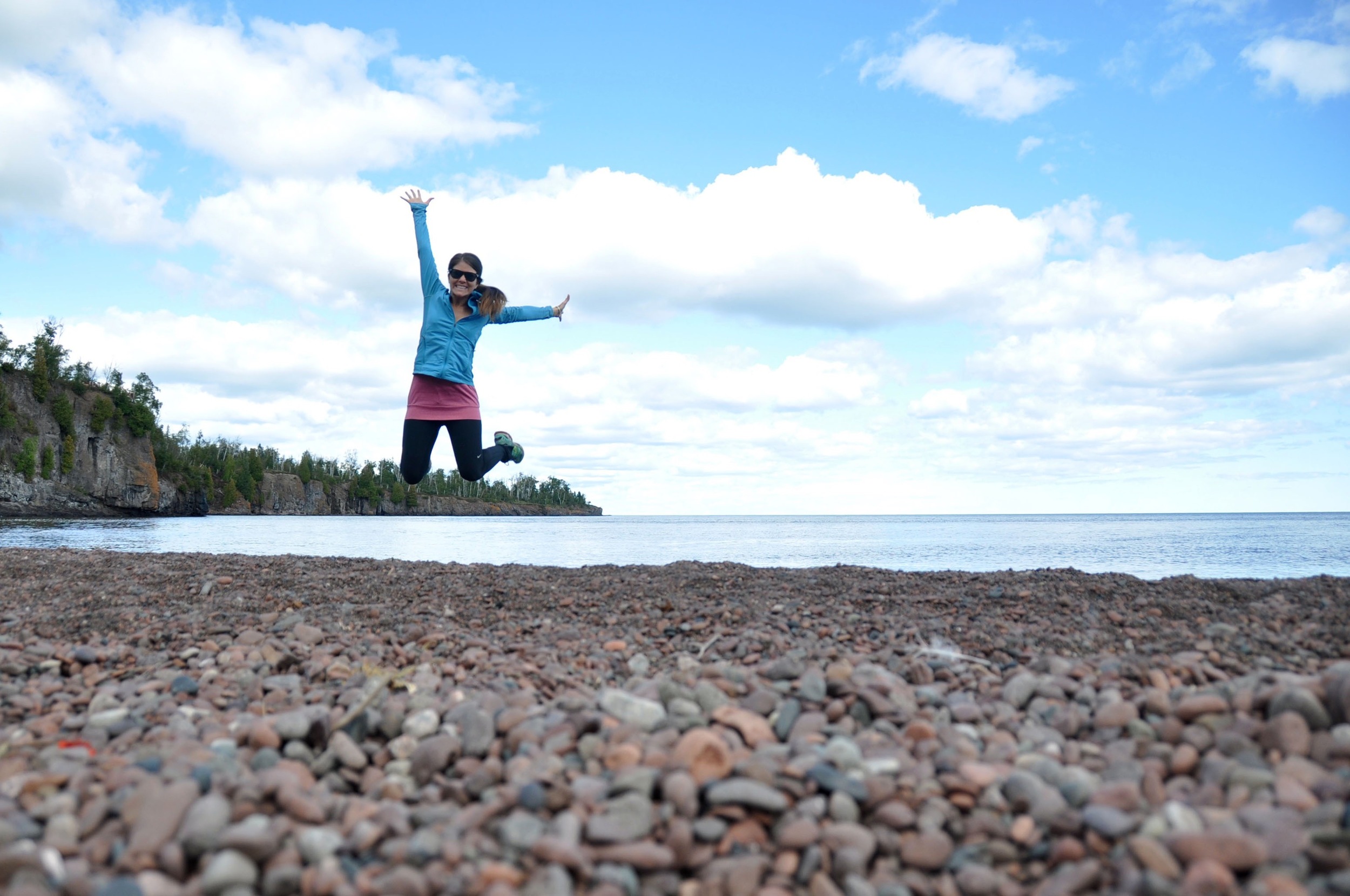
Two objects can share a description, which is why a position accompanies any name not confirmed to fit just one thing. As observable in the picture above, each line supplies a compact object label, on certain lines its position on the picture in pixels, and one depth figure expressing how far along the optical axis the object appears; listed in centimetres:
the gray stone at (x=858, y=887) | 222
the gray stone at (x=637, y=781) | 260
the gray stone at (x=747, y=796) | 250
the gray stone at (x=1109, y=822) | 237
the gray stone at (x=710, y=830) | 241
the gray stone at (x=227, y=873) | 220
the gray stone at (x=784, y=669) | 385
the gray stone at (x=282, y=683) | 423
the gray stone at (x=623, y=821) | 238
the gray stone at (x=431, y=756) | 296
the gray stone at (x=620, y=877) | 222
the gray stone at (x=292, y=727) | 326
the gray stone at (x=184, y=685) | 424
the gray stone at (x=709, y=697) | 340
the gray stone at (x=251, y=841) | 231
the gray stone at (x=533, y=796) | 255
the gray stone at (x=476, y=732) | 307
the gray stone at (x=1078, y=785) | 261
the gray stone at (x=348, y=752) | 308
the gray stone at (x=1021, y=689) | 362
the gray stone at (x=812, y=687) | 350
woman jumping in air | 792
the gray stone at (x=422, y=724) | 328
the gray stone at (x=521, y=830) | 236
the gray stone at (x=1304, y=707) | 292
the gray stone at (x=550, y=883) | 215
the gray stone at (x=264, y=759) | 305
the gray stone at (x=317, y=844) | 234
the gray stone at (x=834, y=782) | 260
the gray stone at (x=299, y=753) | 315
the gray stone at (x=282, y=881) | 220
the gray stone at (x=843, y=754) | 280
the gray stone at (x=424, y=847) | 231
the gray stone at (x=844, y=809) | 252
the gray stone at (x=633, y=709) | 321
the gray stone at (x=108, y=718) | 369
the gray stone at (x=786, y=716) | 321
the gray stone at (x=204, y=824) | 236
